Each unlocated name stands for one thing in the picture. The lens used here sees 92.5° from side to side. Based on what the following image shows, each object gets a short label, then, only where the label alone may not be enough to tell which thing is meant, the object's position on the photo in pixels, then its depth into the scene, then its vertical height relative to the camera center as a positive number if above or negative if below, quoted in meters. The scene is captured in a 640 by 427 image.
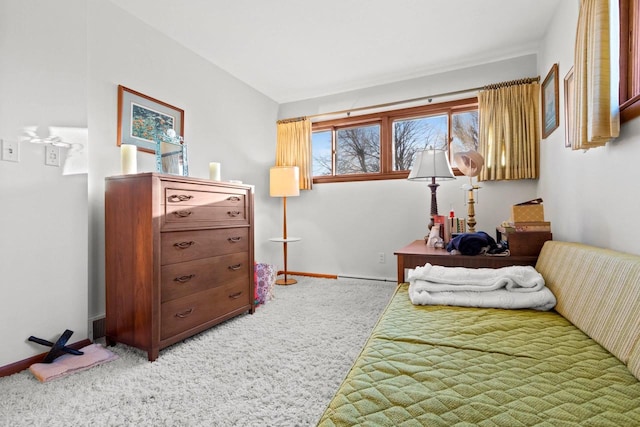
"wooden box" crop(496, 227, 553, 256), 1.82 -0.17
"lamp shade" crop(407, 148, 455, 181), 2.47 +0.39
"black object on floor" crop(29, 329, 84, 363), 1.67 -0.72
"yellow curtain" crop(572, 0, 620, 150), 1.30 +0.58
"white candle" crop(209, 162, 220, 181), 2.49 +0.37
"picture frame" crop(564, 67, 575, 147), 1.96 +0.70
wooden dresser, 1.78 -0.26
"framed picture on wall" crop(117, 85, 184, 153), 2.29 +0.80
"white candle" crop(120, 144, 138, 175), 1.98 +0.38
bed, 0.66 -0.43
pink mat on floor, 1.54 -0.78
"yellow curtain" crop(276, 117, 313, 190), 3.92 +0.90
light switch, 1.58 +0.36
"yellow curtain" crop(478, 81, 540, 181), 2.87 +0.78
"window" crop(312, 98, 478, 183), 3.36 +0.90
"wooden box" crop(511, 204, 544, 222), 1.86 +0.00
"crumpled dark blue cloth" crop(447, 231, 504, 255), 1.87 -0.19
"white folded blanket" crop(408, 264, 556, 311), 1.37 -0.36
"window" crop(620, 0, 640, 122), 1.28 +0.67
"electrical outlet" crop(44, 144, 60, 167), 1.76 +0.37
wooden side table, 1.79 -0.28
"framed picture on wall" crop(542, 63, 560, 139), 2.31 +0.89
